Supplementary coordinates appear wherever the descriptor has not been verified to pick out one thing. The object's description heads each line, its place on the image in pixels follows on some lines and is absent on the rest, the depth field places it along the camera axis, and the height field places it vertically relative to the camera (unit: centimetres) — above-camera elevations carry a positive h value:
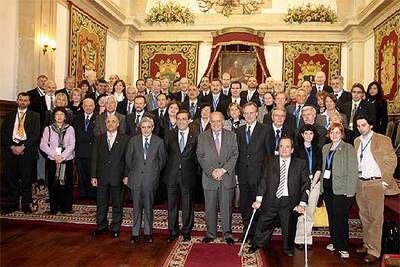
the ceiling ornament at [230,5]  1262 +410
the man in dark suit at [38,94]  643 +73
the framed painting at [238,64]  1212 +226
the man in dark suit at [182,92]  687 +84
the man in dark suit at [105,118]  574 +34
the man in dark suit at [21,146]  575 -4
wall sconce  775 +181
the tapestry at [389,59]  907 +194
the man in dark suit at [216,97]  650 +72
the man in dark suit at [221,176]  486 -32
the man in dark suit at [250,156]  488 -12
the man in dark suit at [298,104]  591 +57
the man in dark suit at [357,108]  579 +52
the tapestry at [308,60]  1248 +246
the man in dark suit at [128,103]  654 +62
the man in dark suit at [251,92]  689 +86
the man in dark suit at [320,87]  669 +93
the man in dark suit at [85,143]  587 +1
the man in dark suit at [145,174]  490 -34
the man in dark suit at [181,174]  497 -34
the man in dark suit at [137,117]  582 +37
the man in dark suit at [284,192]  456 -49
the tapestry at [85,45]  914 +227
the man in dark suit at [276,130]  493 +18
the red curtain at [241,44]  1191 +274
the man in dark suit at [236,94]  639 +75
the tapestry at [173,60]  1289 +251
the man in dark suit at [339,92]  636 +80
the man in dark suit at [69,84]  686 +94
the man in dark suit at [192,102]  636 +63
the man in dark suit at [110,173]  511 -34
